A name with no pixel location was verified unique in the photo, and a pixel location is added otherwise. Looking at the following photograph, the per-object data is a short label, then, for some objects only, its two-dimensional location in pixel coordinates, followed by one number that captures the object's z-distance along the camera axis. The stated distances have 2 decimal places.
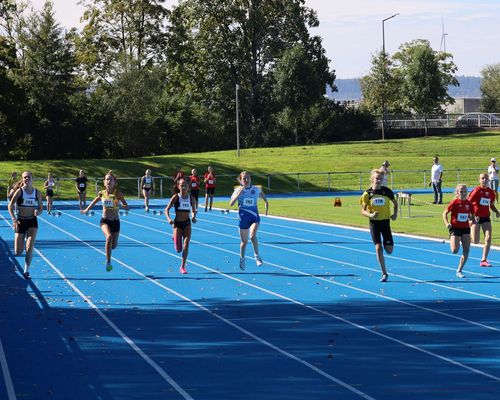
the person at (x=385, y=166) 33.34
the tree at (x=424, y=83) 87.75
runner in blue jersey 19.83
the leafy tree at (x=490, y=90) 107.75
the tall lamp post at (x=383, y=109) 82.51
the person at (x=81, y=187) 41.75
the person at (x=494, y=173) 39.67
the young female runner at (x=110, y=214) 18.90
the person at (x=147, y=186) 40.94
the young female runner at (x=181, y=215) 19.69
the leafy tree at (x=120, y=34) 82.12
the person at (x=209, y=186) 39.37
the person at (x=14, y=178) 31.35
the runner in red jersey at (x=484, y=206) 19.44
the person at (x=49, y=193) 40.56
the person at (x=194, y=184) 37.75
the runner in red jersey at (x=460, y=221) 18.09
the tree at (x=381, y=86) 83.75
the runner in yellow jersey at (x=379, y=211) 17.58
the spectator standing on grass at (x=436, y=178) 39.03
